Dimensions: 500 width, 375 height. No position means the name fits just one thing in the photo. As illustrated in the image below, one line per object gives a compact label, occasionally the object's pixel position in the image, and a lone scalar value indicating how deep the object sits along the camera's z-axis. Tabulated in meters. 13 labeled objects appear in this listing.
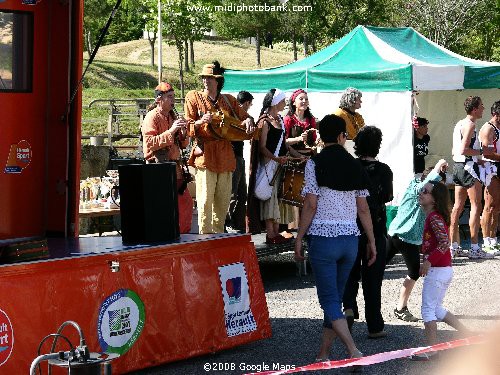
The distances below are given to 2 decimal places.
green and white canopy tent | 13.81
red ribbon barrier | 5.52
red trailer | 6.51
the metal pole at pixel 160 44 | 29.95
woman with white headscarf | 11.09
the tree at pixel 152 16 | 41.91
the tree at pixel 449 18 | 37.12
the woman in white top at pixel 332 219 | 7.04
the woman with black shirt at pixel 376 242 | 8.05
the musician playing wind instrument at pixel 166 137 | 9.20
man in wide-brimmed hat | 10.02
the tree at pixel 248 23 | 53.78
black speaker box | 7.26
